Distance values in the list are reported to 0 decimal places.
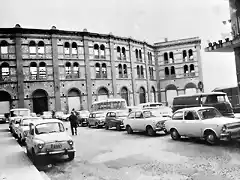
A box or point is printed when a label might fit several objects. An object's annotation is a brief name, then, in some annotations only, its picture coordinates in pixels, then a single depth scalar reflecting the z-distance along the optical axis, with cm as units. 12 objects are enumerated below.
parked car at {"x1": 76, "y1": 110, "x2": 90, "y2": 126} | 2334
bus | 2409
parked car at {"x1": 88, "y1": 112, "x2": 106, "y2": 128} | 2010
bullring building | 3038
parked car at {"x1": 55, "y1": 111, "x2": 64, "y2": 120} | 2936
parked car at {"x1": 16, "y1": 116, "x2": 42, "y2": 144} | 1336
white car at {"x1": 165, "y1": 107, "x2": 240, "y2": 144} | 956
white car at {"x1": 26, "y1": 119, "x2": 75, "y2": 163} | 868
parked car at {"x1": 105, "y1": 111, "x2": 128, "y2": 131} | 1750
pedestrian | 1596
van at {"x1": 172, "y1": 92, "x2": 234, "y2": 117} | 1509
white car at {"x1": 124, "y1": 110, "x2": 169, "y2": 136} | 1351
